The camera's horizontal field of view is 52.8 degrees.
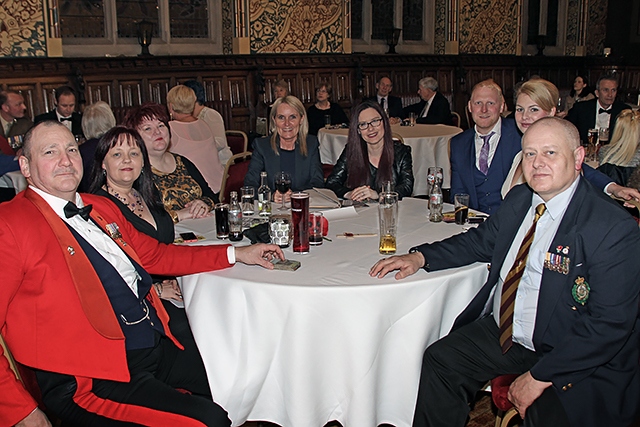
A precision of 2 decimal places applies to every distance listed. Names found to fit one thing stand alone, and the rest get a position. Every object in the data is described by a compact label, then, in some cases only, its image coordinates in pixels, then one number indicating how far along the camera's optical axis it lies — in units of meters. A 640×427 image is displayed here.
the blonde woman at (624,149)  3.91
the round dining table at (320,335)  2.26
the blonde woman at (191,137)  5.20
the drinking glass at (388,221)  2.59
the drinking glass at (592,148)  4.86
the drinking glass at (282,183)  3.41
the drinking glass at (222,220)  2.77
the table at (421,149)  6.71
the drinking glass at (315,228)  2.71
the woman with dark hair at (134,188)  2.65
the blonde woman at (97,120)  4.33
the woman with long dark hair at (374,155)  3.87
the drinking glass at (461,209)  2.99
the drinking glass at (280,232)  2.67
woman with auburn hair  3.21
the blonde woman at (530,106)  3.47
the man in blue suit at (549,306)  2.03
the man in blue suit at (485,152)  3.74
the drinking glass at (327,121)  7.81
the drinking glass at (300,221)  2.57
